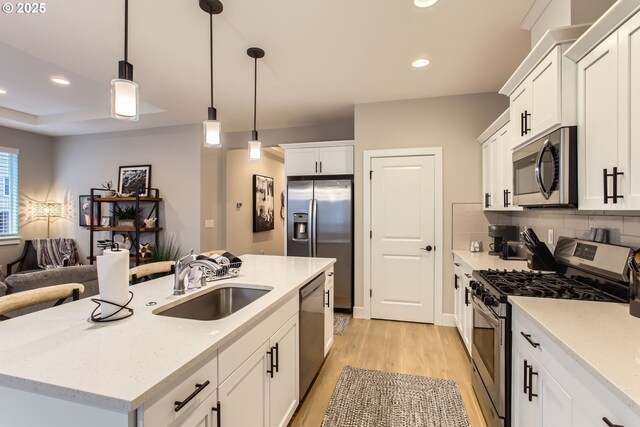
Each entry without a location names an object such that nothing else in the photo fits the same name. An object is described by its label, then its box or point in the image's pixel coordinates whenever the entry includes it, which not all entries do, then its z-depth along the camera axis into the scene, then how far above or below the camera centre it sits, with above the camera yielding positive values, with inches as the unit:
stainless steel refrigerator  158.2 -5.9
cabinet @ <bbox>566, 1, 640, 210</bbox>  47.7 +18.5
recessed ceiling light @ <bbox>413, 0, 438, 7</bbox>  77.4 +55.0
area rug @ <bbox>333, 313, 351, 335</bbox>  135.9 -52.9
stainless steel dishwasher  80.5 -34.1
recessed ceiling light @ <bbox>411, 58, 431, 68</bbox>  108.7 +55.8
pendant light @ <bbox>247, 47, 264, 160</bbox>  101.1 +23.8
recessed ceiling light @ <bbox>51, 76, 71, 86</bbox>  131.5 +58.9
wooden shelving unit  180.9 -8.4
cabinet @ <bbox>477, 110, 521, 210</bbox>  104.1 +19.3
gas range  62.0 -16.6
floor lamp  211.3 +1.5
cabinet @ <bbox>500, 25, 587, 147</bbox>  62.4 +29.6
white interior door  144.5 -11.6
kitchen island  31.6 -18.1
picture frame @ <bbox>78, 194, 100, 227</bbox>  211.2 +1.7
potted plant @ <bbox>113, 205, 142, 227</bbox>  191.0 -2.8
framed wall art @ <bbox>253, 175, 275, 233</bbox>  234.8 +8.3
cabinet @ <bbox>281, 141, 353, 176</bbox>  163.3 +30.9
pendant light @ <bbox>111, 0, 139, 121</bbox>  54.8 +22.2
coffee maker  123.3 -8.3
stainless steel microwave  62.2 +10.2
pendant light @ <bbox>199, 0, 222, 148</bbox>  79.3 +24.4
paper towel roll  49.0 -10.7
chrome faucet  65.3 -12.7
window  194.1 +12.6
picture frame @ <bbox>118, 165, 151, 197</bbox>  193.9 +22.0
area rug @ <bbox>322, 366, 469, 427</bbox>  77.4 -53.0
